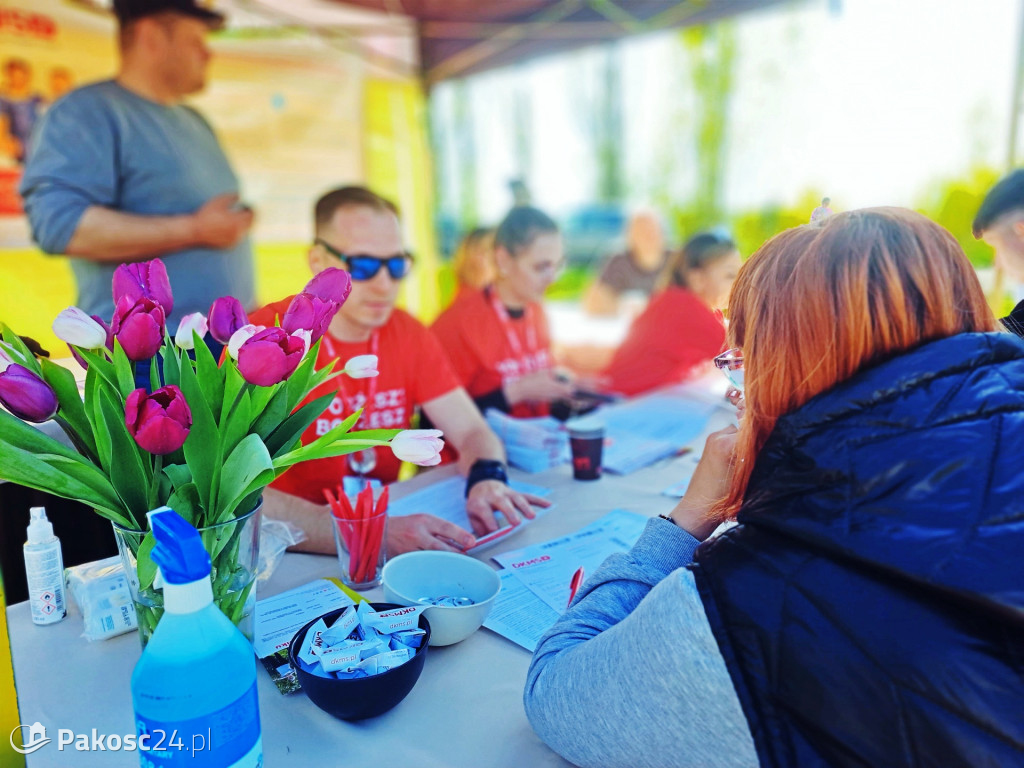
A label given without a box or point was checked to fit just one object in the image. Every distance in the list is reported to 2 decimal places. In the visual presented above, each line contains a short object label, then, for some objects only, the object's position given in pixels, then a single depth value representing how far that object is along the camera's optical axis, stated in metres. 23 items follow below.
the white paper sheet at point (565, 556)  1.23
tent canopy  4.17
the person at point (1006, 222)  1.87
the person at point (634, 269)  5.30
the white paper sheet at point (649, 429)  2.00
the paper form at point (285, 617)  0.99
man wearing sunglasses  1.89
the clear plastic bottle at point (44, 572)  1.10
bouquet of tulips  0.79
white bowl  1.06
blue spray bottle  0.65
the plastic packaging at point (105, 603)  1.08
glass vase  0.86
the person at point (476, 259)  4.38
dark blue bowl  0.85
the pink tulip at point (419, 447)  0.85
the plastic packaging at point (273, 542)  1.25
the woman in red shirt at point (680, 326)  3.26
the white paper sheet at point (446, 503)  1.58
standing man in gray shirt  2.48
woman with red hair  0.63
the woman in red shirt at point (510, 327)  2.65
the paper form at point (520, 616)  1.09
